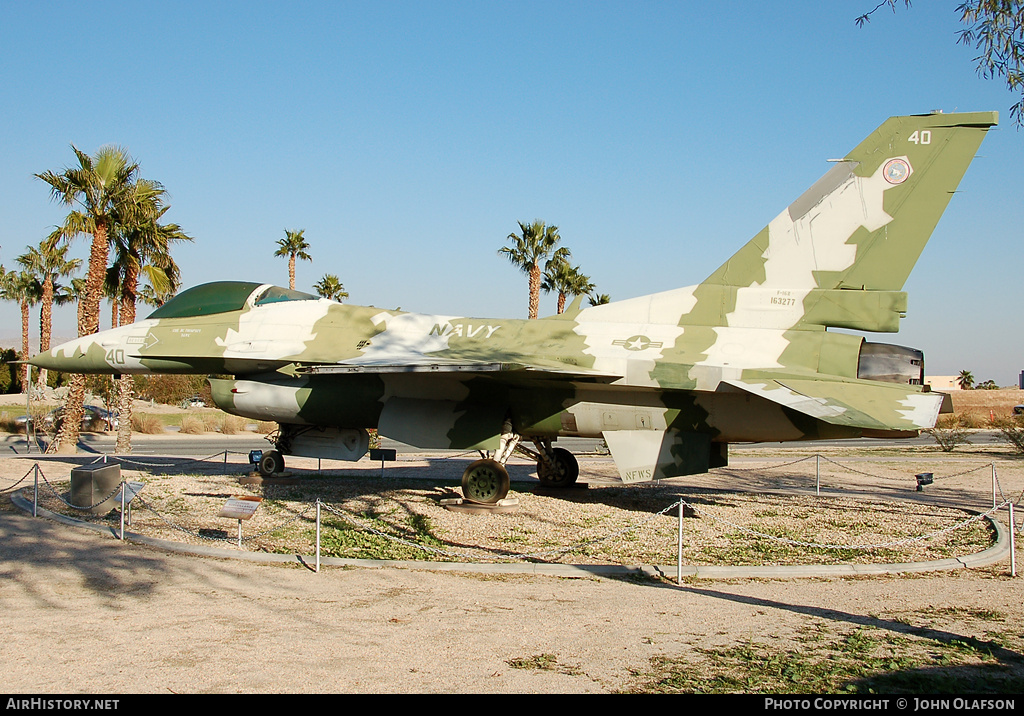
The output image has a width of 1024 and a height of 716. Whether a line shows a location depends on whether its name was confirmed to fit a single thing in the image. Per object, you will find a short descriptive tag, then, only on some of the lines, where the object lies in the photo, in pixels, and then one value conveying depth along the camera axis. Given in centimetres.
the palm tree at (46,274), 3972
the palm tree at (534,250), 3969
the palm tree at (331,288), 4894
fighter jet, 1090
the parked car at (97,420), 3406
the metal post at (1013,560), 861
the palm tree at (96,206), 2148
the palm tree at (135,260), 2255
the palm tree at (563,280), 4062
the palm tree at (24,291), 5434
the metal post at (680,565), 819
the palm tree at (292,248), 4703
